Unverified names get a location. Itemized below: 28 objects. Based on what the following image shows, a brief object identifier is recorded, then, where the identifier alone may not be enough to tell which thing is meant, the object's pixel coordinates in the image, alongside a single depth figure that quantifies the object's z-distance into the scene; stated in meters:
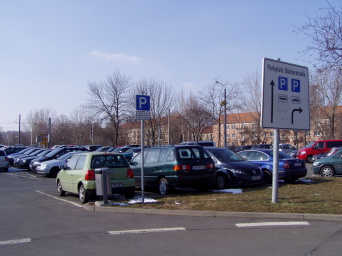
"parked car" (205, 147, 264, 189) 13.30
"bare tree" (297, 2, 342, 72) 12.97
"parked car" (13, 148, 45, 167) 29.51
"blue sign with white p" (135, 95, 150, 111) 10.35
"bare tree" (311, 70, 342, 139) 44.72
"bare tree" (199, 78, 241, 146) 43.34
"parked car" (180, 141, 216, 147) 28.66
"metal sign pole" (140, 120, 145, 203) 10.27
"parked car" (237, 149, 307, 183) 14.70
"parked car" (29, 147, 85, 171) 24.14
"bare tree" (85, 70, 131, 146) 46.09
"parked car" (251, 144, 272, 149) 39.70
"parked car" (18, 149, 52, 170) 27.24
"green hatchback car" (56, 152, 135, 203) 11.08
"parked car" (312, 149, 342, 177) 17.61
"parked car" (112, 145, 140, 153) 33.38
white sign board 9.77
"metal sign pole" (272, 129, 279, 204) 9.73
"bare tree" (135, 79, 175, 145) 50.12
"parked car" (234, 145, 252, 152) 43.19
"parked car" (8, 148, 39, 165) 31.97
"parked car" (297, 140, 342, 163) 29.56
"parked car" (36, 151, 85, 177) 21.17
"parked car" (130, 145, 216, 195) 11.98
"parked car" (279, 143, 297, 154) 42.77
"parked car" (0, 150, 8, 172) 25.69
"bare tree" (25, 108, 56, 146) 83.25
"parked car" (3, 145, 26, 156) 38.76
